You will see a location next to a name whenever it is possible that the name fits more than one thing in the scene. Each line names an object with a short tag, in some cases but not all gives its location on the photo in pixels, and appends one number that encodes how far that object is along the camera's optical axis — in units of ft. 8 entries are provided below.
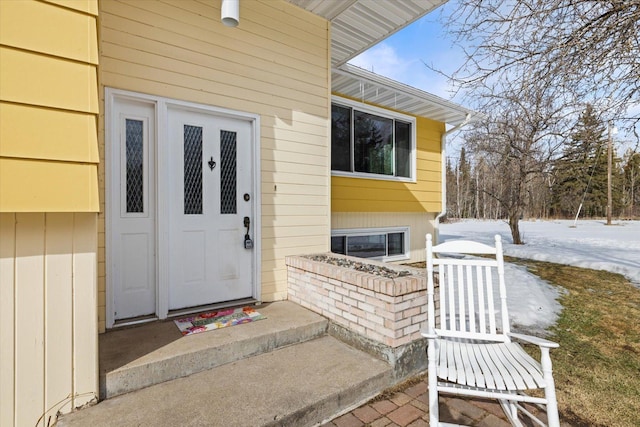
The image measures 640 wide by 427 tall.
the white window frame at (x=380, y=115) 17.50
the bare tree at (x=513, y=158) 27.45
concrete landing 6.43
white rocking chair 5.14
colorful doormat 8.50
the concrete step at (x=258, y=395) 5.57
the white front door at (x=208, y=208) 9.80
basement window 18.38
